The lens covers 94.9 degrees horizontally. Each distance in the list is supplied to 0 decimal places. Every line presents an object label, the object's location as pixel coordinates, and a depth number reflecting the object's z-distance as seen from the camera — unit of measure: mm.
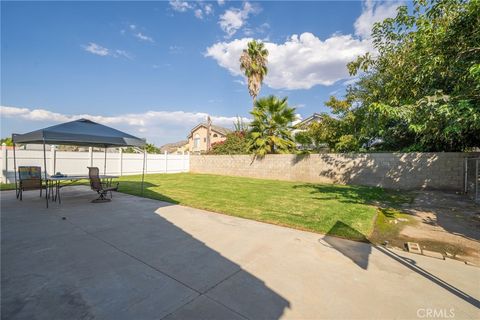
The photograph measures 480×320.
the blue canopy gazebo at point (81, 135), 5988
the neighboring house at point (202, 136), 31922
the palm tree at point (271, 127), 14922
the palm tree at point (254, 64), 19578
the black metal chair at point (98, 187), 6746
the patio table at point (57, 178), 6670
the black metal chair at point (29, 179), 6959
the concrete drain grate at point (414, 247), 3445
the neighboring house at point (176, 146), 43878
